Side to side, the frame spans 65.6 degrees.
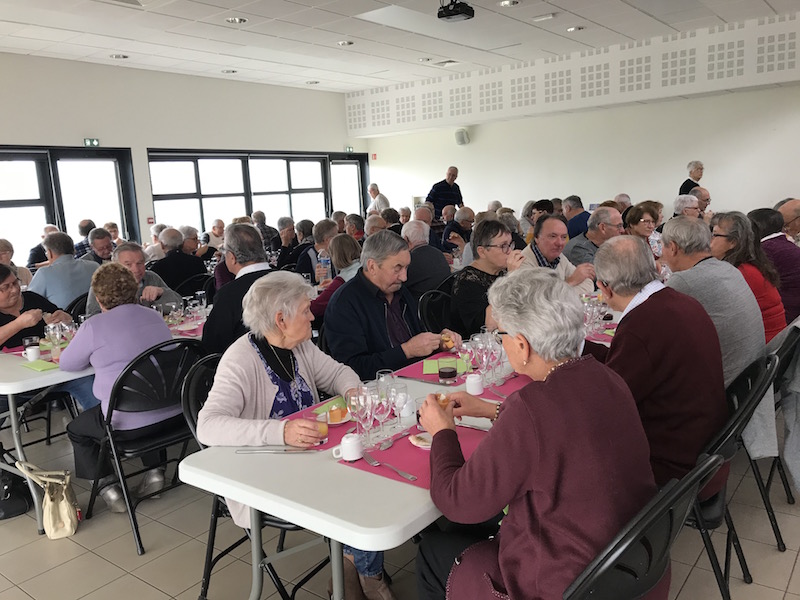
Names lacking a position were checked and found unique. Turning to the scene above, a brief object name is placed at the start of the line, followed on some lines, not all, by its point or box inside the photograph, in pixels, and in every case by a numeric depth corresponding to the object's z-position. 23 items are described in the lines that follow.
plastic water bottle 5.67
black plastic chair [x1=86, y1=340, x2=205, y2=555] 2.91
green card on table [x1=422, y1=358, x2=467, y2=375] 2.68
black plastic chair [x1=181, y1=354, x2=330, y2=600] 2.32
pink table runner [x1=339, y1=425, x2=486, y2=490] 1.73
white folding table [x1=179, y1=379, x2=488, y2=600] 1.48
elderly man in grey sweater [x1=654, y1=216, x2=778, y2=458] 2.55
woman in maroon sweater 1.37
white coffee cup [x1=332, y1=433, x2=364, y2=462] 1.82
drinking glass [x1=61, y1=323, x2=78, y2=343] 3.58
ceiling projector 5.76
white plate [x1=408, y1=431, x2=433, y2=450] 1.89
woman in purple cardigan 2.99
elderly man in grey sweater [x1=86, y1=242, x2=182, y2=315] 4.39
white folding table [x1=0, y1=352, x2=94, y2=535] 2.89
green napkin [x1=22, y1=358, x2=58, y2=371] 3.12
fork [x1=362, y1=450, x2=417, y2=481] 1.70
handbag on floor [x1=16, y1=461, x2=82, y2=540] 3.05
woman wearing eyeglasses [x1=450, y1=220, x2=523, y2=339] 3.67
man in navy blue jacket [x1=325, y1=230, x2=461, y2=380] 2.94
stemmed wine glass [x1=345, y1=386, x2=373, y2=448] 1.91
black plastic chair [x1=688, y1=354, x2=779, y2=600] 2.00
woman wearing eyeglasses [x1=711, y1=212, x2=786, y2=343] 3.38
